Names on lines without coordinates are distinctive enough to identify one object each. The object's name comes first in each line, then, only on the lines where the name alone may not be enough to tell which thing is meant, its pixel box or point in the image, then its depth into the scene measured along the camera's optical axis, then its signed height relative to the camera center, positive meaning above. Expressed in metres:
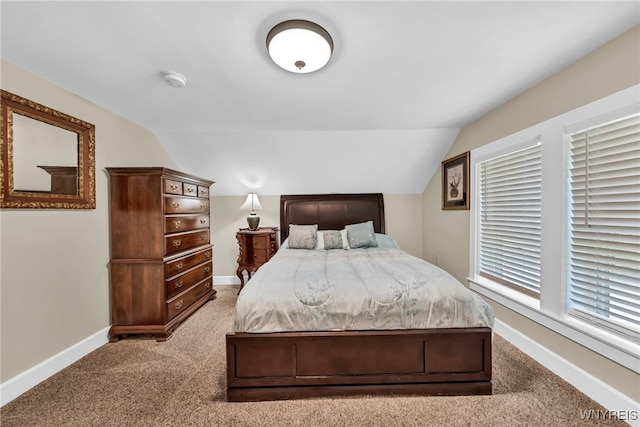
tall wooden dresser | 2.47 -0.40
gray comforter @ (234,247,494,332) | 1.71 -0.65
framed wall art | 3.07 +0.34
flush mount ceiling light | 1.38 +0.96
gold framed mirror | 1.72 +0.43
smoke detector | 1.88 +1.00
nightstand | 3.71 -0.54
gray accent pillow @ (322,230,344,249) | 3.47 -0.41
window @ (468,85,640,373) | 1.51 -0.12
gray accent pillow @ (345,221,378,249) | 3.42 -0.37
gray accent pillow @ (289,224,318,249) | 3.43 -0.36
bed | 1.69 -0.98
